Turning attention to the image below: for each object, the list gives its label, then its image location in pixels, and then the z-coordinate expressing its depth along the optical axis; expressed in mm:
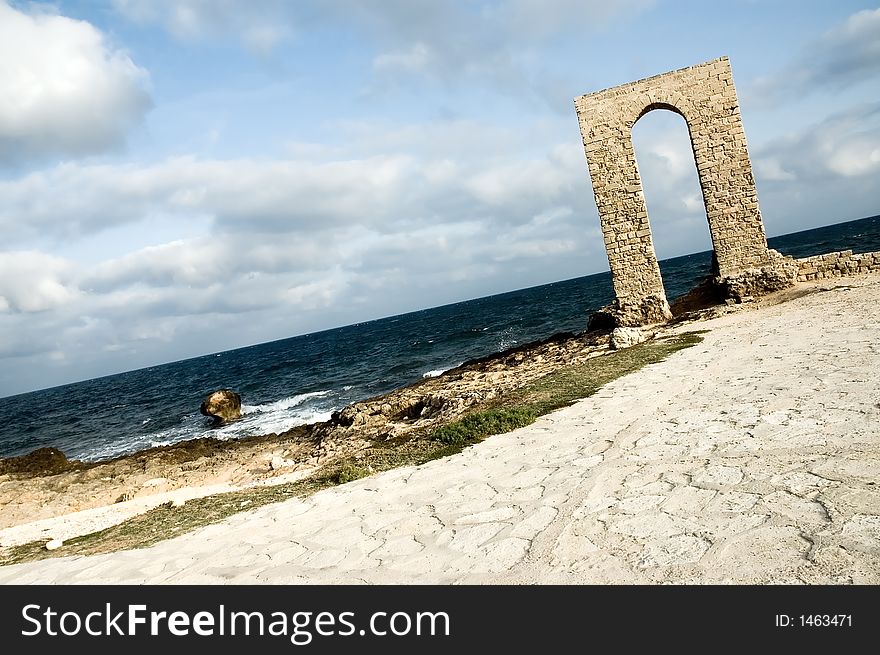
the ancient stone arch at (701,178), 14195
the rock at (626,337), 12570
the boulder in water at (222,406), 23922
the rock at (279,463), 9859
